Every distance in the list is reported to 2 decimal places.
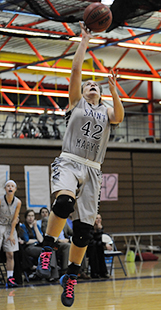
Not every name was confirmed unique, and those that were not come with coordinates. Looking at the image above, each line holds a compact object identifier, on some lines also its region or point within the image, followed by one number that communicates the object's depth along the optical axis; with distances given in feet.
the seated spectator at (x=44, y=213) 47.03
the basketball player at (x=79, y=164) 20.38
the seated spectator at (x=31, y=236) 42.93
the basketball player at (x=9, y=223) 40.11
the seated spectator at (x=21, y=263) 40.80
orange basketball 22.55
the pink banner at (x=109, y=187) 71.74
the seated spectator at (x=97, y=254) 44.94
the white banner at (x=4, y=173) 64.45
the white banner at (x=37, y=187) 65.99
